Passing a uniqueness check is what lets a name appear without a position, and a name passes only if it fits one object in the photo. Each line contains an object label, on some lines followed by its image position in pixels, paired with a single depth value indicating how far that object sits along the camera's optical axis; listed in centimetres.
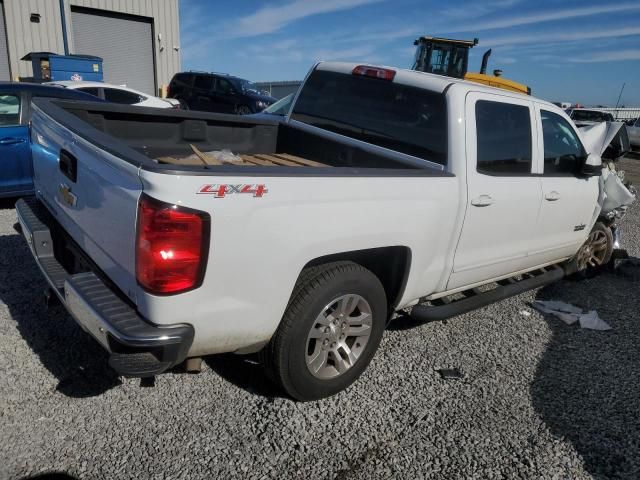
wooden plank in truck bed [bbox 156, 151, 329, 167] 327
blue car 568
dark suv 1795
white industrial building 1848
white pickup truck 208
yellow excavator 1522
